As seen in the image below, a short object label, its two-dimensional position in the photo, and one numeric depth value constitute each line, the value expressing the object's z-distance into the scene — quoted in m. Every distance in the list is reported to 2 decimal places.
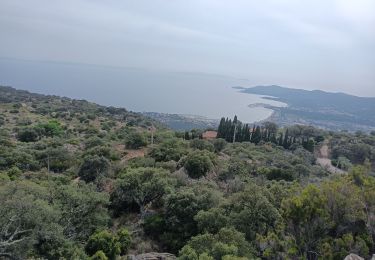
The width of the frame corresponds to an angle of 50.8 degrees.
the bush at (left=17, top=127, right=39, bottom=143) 48.41
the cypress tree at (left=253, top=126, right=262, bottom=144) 59.13
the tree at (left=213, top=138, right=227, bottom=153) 44.71
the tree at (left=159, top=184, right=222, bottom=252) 19.19
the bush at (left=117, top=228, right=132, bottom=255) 18.00
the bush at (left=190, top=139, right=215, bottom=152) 39.40
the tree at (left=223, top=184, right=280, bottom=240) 17.45
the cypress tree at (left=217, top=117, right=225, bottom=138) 58.38
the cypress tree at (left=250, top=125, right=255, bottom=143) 58.65
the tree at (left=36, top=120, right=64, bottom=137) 50.87
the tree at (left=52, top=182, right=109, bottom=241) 17.91
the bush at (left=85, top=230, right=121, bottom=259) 17.02
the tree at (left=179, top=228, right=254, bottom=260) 14.15
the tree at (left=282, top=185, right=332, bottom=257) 13.74
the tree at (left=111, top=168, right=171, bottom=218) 22.16
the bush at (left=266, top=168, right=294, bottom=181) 32.34
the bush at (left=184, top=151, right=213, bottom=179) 28.44
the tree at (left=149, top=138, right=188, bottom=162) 32.62
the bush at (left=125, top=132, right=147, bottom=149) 39.91
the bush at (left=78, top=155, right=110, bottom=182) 28.70
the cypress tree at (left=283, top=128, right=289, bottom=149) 58.72
